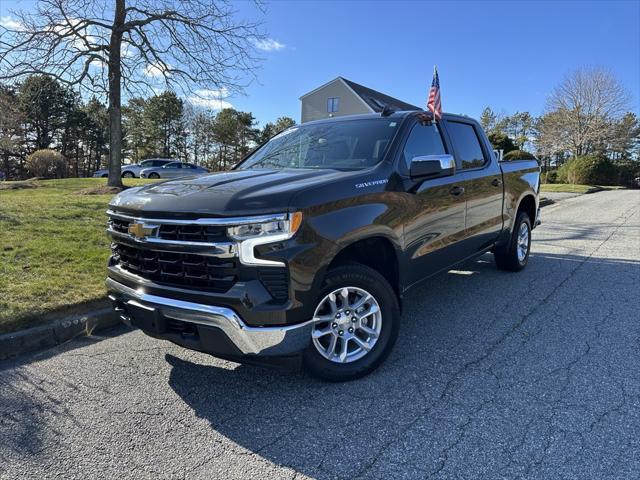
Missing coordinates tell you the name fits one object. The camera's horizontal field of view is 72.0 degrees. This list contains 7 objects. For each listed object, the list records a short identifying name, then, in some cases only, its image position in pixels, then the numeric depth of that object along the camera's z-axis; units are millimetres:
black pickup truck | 2588
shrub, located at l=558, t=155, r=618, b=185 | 35469
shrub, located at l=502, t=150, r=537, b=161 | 25586
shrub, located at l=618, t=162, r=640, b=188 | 52191
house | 39438
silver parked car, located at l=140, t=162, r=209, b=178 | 31516
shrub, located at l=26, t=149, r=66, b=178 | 29562
